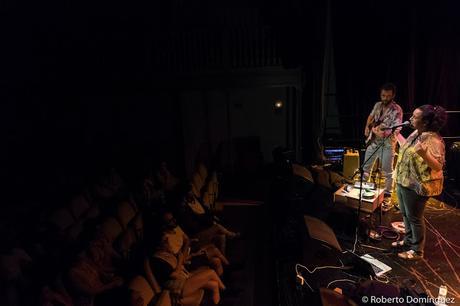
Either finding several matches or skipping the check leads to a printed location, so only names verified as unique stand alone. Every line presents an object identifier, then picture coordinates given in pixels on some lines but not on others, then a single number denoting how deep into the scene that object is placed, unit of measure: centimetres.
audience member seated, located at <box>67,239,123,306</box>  331
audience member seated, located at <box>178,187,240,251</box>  458
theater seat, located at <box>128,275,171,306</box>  310
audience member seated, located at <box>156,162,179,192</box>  594
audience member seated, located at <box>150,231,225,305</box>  345
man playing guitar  536
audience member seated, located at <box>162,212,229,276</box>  386
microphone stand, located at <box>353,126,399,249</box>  532
